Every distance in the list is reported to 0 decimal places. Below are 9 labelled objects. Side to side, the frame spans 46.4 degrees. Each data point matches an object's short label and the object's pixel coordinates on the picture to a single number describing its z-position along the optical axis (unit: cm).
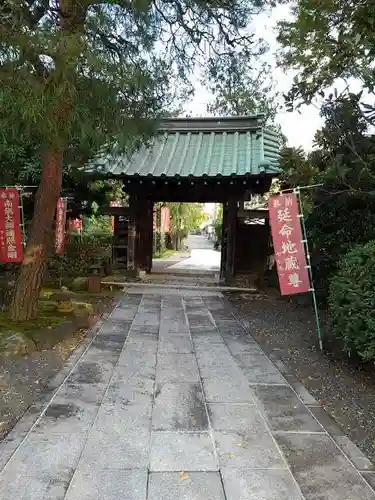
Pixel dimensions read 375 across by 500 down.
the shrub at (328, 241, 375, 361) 431
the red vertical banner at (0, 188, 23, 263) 764
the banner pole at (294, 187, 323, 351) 598
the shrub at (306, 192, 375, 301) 713
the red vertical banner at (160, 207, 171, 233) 1872
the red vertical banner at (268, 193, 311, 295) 644
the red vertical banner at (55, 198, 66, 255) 969
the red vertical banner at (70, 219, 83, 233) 1407
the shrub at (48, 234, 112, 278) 1151
